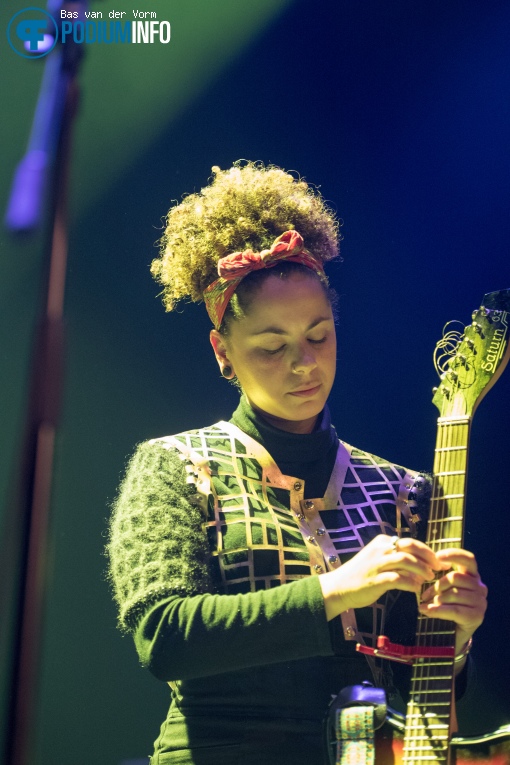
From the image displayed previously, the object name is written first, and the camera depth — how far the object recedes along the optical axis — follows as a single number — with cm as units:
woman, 414
